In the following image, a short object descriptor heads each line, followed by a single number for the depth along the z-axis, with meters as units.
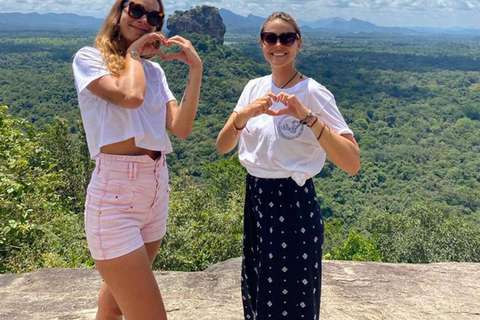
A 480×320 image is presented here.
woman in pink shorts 1.96
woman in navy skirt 2.11
